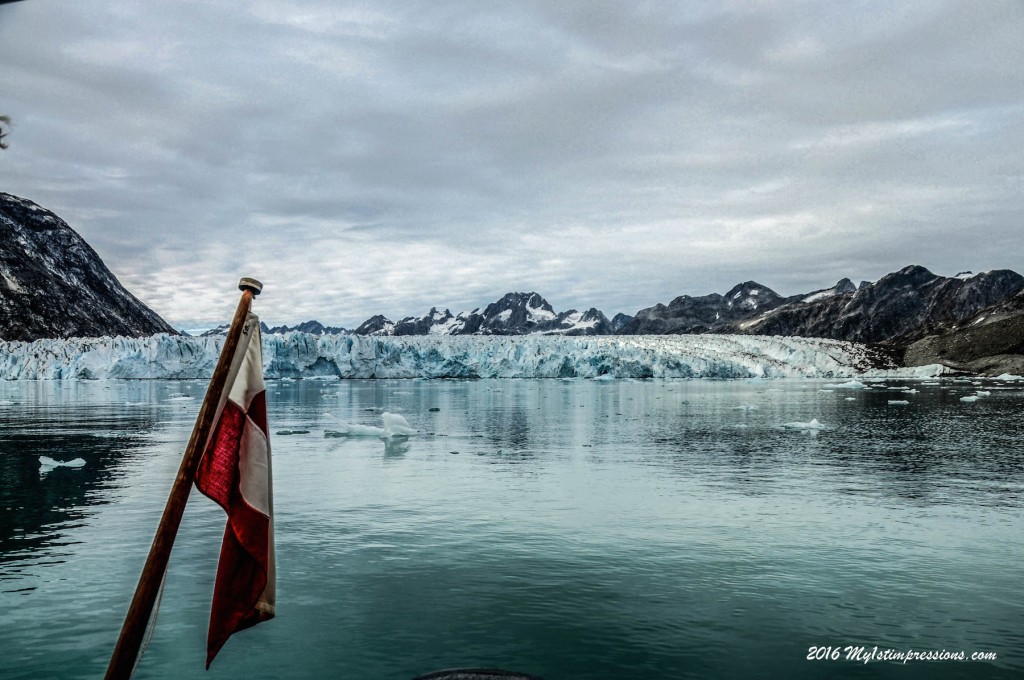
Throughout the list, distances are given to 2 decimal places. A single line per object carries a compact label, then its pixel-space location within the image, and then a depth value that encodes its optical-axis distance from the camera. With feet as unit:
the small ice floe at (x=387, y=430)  85.25
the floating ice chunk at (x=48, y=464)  57.10
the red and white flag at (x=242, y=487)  14.75
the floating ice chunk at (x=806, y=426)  95.39
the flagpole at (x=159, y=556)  13.78
